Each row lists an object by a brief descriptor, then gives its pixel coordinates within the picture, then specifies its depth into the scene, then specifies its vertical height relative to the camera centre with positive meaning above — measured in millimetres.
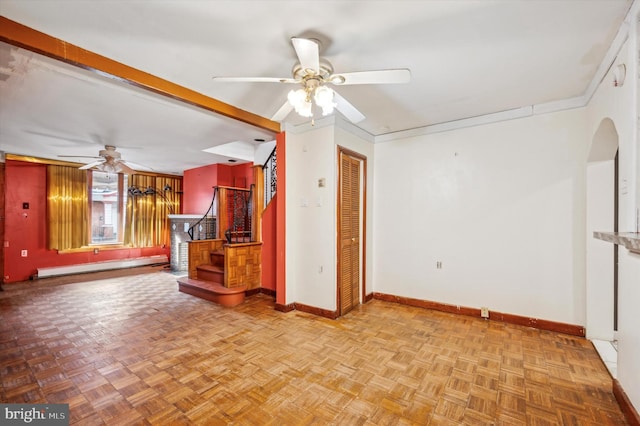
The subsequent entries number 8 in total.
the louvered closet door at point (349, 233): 3742 -308
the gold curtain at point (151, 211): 7465 +22
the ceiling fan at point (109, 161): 4934 +951
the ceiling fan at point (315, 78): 1783 +975
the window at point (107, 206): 7039 +151
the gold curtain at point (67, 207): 6137 +107
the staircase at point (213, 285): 4199 -1241
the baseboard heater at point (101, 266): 6070 -1364
